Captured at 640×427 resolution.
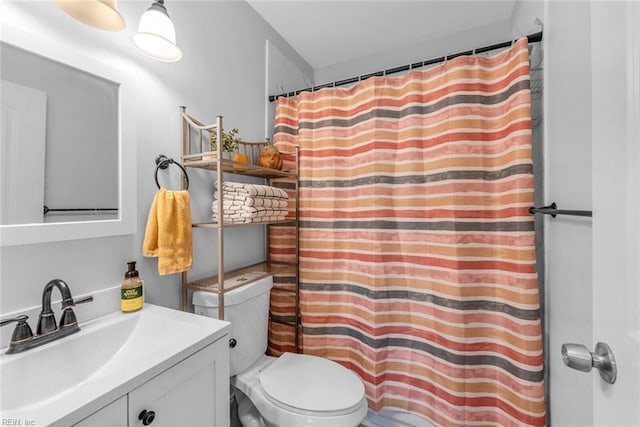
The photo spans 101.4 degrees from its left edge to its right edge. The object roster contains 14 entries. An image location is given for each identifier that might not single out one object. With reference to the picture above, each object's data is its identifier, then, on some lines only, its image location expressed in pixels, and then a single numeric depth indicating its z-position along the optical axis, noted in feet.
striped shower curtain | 3.80
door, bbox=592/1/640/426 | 1.26
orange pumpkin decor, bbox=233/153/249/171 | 4.40
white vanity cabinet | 1.92
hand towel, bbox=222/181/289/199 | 4.12
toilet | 3.33
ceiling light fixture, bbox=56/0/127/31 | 2.39
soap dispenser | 3.13
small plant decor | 4.25
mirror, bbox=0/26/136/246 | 2.43
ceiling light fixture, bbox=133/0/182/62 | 2.97
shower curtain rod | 3.84
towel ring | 3.62
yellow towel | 3.30
